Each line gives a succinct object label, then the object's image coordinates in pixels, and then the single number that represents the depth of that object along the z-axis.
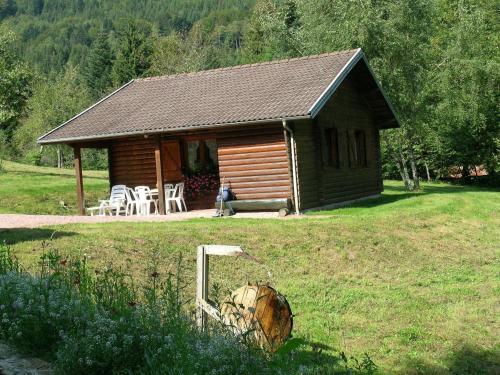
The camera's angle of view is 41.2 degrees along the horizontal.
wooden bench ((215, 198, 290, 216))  17.44
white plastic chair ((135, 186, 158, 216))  19.53
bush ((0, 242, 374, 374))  4.38
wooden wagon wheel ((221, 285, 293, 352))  6.15
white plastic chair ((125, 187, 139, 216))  19.82
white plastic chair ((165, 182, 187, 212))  19.64
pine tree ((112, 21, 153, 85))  66.50
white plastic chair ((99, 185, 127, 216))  19.97
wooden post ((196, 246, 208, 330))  6.02
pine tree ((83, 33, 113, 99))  82.05
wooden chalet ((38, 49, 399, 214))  17.86
